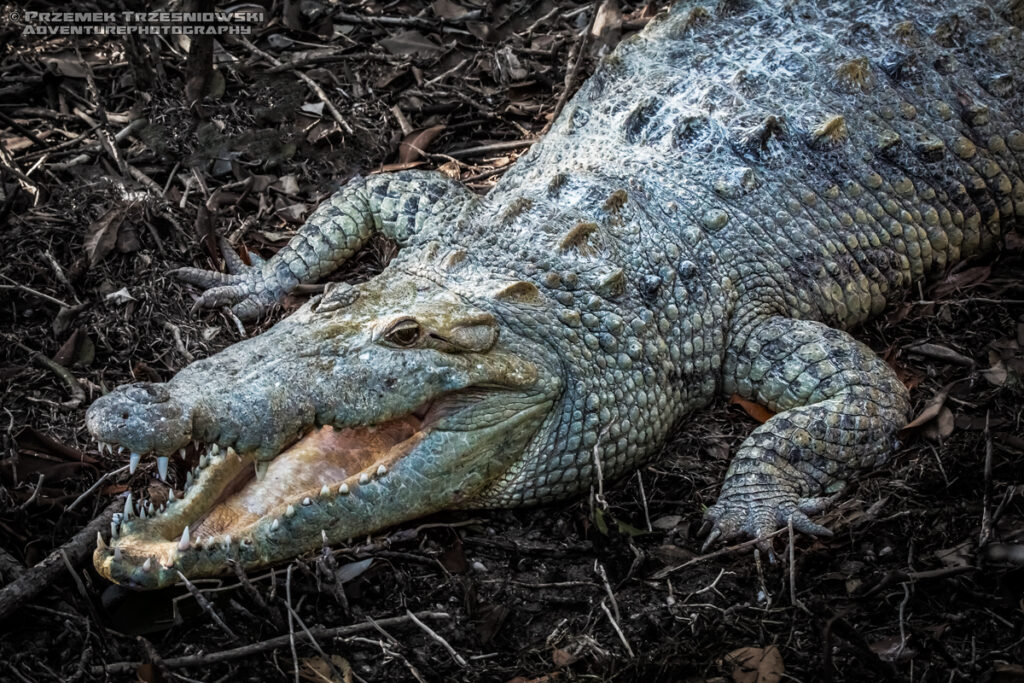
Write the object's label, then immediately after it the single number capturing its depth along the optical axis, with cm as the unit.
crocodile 317
